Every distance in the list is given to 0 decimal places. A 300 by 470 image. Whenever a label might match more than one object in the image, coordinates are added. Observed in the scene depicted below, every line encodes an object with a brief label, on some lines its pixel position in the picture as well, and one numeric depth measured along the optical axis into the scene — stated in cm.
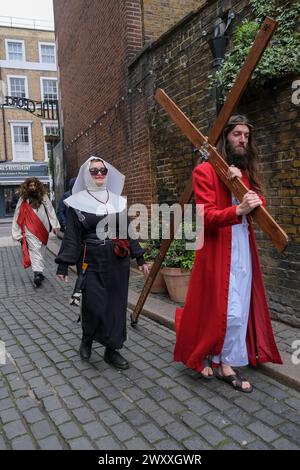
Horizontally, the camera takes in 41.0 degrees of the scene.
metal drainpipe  2939
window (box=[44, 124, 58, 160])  3063
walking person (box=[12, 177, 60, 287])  708
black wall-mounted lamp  437
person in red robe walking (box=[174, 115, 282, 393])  291
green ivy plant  383
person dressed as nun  348
